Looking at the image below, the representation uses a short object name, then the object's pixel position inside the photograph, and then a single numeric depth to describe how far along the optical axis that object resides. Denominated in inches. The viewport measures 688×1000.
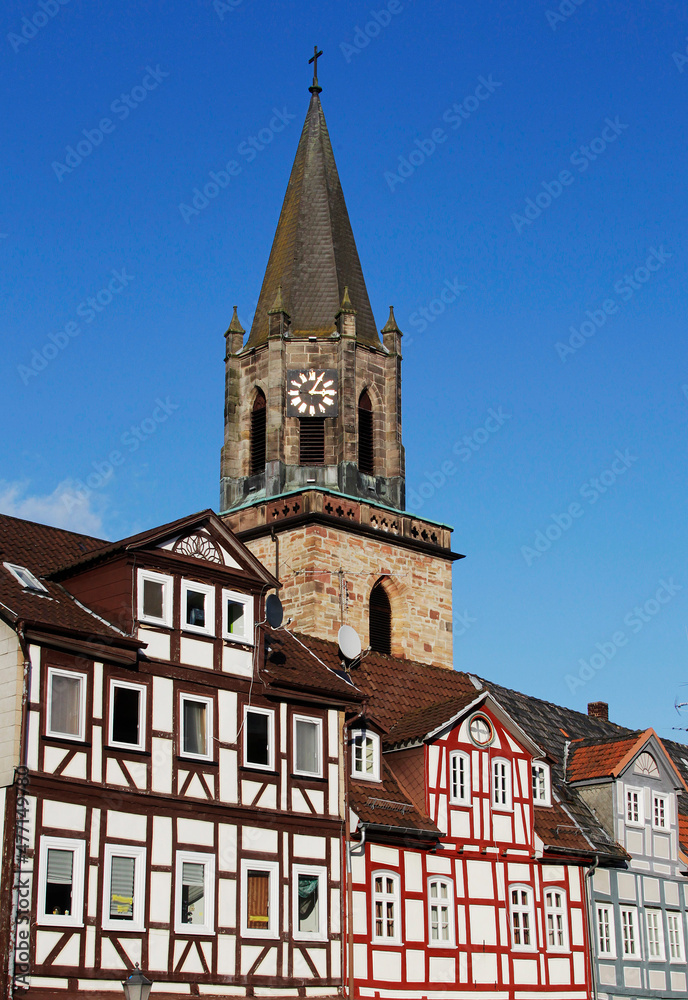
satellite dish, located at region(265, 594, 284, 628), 1326.3
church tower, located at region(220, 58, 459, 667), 1889.8
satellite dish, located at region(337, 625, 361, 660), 1451.8
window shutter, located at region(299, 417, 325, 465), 1994.3
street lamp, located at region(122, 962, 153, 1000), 908.0
